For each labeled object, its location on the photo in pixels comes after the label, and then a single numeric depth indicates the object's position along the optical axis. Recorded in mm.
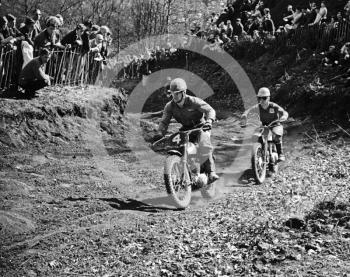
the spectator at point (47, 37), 12705
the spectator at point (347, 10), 18828
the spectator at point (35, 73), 11664
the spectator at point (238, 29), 24656
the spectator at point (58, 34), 13212
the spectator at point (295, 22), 21844
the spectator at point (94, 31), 16688
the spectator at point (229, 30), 25047
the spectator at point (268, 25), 22891
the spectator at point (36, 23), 13688
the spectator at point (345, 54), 17241
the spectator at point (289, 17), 22366
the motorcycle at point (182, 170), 7965
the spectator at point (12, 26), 13323
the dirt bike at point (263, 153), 10135
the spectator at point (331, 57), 18219
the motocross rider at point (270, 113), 10743
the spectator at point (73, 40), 14312
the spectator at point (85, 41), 14680
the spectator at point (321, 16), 20673
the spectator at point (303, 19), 21812
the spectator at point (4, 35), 12555
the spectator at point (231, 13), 28456
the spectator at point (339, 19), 19348
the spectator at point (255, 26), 23781
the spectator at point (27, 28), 12445
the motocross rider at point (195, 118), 8516
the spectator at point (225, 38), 24803
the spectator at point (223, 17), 29450
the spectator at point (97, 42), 16281
